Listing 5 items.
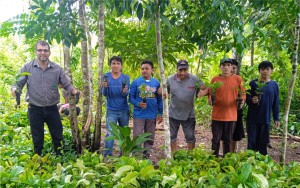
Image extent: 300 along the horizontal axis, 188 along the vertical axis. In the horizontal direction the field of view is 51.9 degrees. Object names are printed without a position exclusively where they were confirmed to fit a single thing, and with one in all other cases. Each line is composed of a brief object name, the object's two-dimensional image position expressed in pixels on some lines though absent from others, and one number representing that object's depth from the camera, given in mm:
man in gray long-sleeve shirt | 4273
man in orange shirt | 4523
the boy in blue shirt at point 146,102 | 4695
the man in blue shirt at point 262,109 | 4539
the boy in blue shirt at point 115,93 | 4695
